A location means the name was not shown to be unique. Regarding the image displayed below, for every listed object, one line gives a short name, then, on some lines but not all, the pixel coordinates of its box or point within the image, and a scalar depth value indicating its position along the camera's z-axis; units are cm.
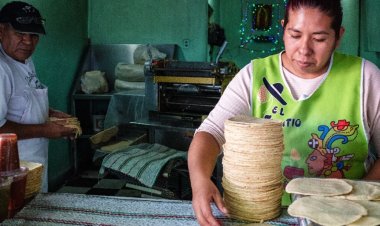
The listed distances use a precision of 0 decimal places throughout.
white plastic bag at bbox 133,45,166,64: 548
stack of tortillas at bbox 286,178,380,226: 108
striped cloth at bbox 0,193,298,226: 133
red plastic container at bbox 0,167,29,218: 130
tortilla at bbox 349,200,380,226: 107
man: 263
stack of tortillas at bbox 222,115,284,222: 126
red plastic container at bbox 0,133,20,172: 131
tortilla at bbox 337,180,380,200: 124
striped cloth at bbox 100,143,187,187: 281
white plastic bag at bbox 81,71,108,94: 538
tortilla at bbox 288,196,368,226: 108
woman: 166
